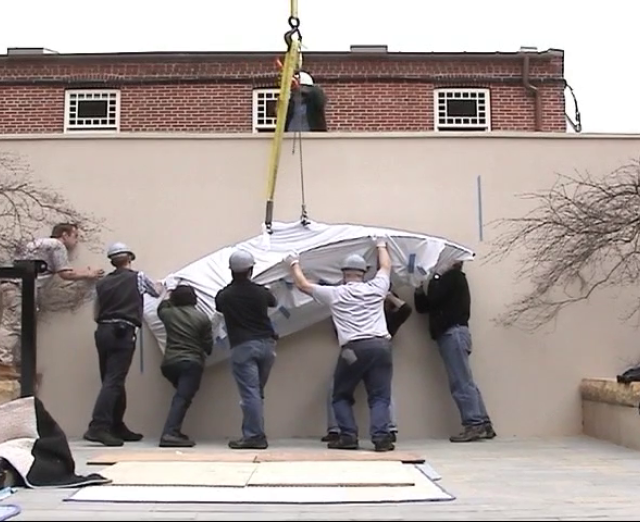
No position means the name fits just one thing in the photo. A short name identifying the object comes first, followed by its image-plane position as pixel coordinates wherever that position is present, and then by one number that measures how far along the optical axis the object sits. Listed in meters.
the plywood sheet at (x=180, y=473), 4.92
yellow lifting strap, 8.13
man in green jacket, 7.14
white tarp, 7.55
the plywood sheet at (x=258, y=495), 4.36
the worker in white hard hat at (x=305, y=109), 8.80
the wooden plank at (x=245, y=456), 5.93
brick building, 16.05
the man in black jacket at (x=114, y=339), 7.25
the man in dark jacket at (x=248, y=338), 6.90
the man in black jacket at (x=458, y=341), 7.57
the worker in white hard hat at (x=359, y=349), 6.61
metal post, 5.14
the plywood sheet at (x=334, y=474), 4.89
